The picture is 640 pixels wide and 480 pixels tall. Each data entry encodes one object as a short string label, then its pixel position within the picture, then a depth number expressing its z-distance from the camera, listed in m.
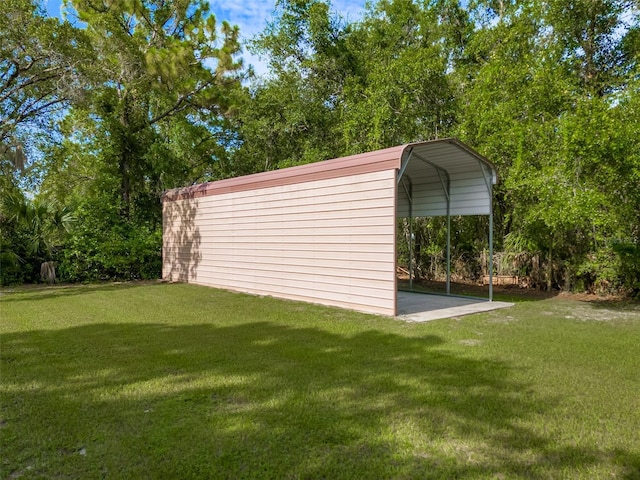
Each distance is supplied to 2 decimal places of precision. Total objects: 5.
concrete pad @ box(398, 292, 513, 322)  6.54
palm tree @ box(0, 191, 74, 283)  10.91
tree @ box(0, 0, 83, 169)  9.65
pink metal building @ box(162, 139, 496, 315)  6.55
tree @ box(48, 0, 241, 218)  11.92
